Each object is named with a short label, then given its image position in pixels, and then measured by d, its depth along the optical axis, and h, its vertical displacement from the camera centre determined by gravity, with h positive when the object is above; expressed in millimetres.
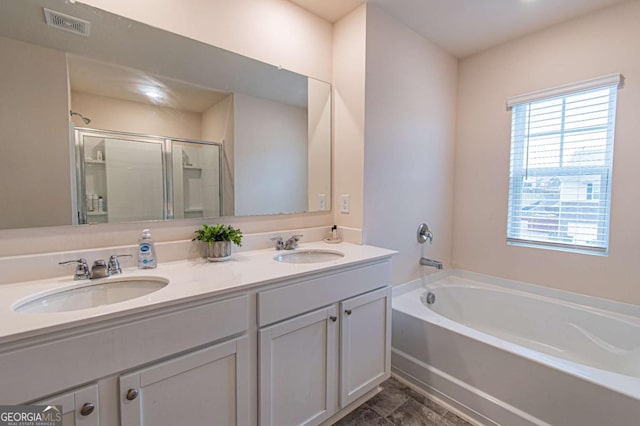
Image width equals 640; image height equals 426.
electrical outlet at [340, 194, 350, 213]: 2041 -27
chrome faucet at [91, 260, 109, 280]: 1167 -295
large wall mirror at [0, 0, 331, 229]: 1134 +366
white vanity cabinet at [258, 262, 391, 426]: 1226 -716
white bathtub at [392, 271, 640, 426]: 1302 -896
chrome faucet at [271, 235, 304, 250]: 1789 -277
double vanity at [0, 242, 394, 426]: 798 -506
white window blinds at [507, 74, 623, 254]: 1930 +252
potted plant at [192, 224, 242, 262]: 1459 -212
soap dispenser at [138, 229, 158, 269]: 1308 -247
